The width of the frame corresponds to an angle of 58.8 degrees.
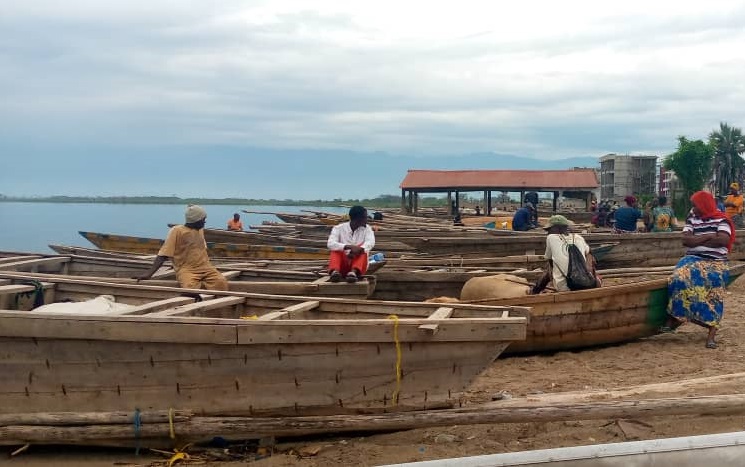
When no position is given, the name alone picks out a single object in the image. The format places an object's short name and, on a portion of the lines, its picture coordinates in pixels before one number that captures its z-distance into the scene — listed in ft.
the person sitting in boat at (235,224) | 61.41
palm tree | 140.26
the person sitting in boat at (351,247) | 24.03
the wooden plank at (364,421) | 14.07
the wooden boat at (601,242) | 42.80
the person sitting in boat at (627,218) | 47.47
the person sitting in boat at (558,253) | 23.16
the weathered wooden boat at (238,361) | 14.37
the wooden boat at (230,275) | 22.62
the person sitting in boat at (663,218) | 47.03
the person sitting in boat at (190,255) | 21.63
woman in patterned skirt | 22.49
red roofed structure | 93.35
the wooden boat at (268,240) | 43.21
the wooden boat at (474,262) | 33.40
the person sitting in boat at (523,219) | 46.88
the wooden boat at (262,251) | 40.14
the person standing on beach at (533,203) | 49.03
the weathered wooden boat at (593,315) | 22.29
